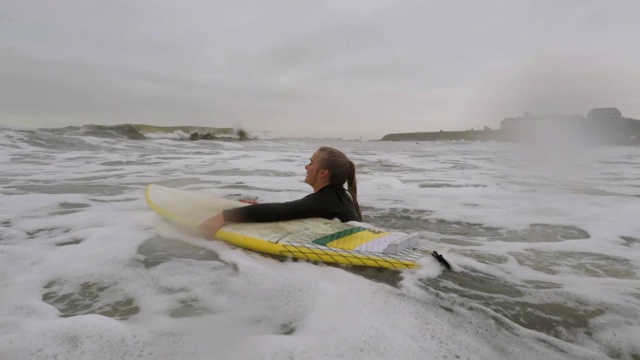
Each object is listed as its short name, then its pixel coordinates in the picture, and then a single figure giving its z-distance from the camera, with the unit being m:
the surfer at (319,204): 3.26
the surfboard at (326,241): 2.64
